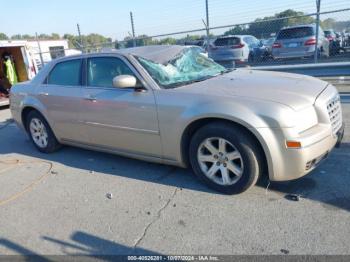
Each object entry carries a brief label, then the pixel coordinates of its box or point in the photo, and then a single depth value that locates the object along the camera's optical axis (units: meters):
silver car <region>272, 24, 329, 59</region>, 12.41
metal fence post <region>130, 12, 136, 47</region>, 11.25
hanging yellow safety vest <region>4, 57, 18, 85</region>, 11.25
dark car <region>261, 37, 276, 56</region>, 18.17
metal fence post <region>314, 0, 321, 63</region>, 8.01
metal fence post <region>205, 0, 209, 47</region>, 9.58
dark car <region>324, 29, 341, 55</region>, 16.59
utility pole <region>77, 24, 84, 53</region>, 13.23
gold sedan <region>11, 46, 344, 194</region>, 3.16
